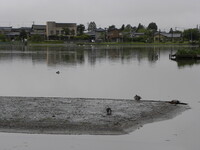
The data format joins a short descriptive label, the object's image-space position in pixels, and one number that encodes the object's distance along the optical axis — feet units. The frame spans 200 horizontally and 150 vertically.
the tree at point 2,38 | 422.90
